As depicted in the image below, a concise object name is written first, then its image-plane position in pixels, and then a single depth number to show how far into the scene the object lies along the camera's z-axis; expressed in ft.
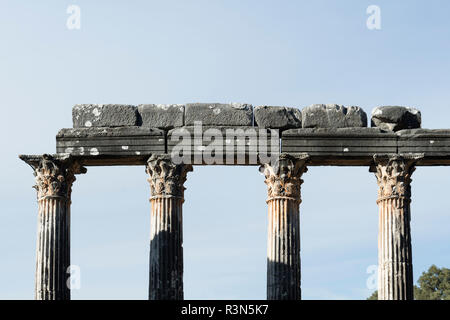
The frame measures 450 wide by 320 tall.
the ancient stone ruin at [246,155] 121.60
